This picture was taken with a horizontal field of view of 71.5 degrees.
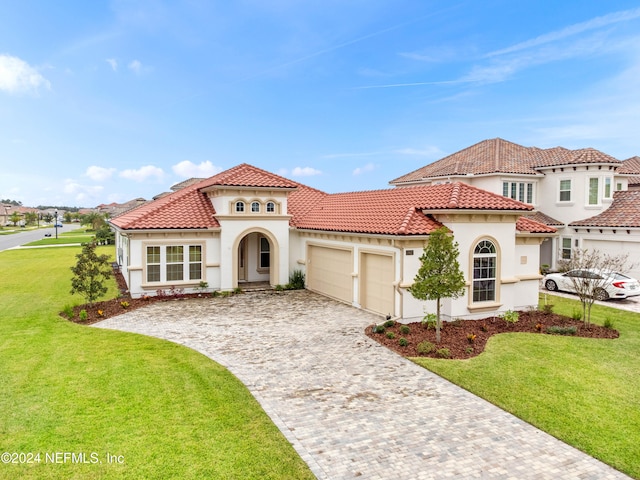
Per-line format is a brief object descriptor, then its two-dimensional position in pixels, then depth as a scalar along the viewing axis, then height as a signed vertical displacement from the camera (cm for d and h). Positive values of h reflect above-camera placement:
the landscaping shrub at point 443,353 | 1178 -320
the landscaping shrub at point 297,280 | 2215 -243
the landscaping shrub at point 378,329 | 1391 -303
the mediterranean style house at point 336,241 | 1552 -37
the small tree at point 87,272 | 1750 -167
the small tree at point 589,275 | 1552 -177
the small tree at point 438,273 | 1281 -117
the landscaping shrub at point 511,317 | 1528 -289
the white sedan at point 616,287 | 1991 -238
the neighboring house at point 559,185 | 2545 +306
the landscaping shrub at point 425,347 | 1203 -314
